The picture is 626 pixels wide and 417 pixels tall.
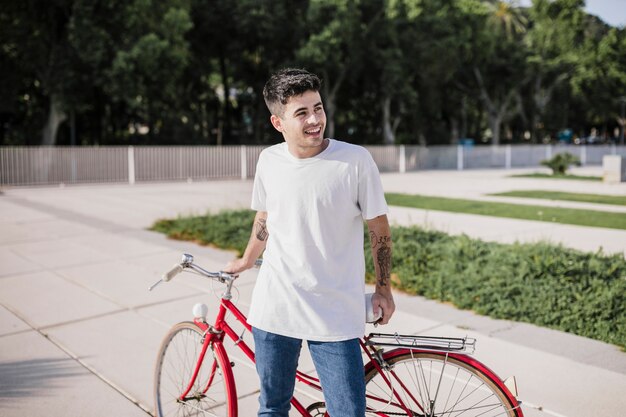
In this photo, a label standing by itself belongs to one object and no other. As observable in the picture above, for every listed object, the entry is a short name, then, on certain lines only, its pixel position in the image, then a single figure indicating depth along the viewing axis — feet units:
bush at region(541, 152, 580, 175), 79.66
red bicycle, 7.72
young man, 7.47
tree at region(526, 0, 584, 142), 136.36
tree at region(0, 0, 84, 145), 80.38
